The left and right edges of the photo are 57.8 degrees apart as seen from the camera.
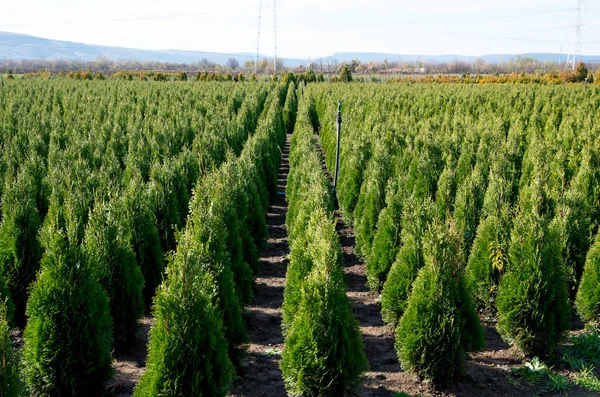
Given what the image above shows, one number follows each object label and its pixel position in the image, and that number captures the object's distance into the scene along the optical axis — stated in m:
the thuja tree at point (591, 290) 7.19
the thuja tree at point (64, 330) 5.38
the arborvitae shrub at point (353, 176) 12.21
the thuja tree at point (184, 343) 4.73
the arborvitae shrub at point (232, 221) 7.39
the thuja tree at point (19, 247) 7.31
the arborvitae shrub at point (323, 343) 5.23
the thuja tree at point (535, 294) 6.46
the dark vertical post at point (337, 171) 14.47
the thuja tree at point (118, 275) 6.59
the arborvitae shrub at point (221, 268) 6.02
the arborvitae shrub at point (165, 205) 8.84
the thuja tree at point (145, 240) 7.72
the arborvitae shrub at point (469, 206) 9.05
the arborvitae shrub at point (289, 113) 29.94
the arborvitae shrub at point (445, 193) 10.19
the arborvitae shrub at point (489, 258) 7.52
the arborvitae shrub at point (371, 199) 9.70
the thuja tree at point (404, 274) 6.67
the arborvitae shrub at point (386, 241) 8.15
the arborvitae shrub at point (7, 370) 4.04
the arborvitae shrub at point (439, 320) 5.77
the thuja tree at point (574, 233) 8.19
